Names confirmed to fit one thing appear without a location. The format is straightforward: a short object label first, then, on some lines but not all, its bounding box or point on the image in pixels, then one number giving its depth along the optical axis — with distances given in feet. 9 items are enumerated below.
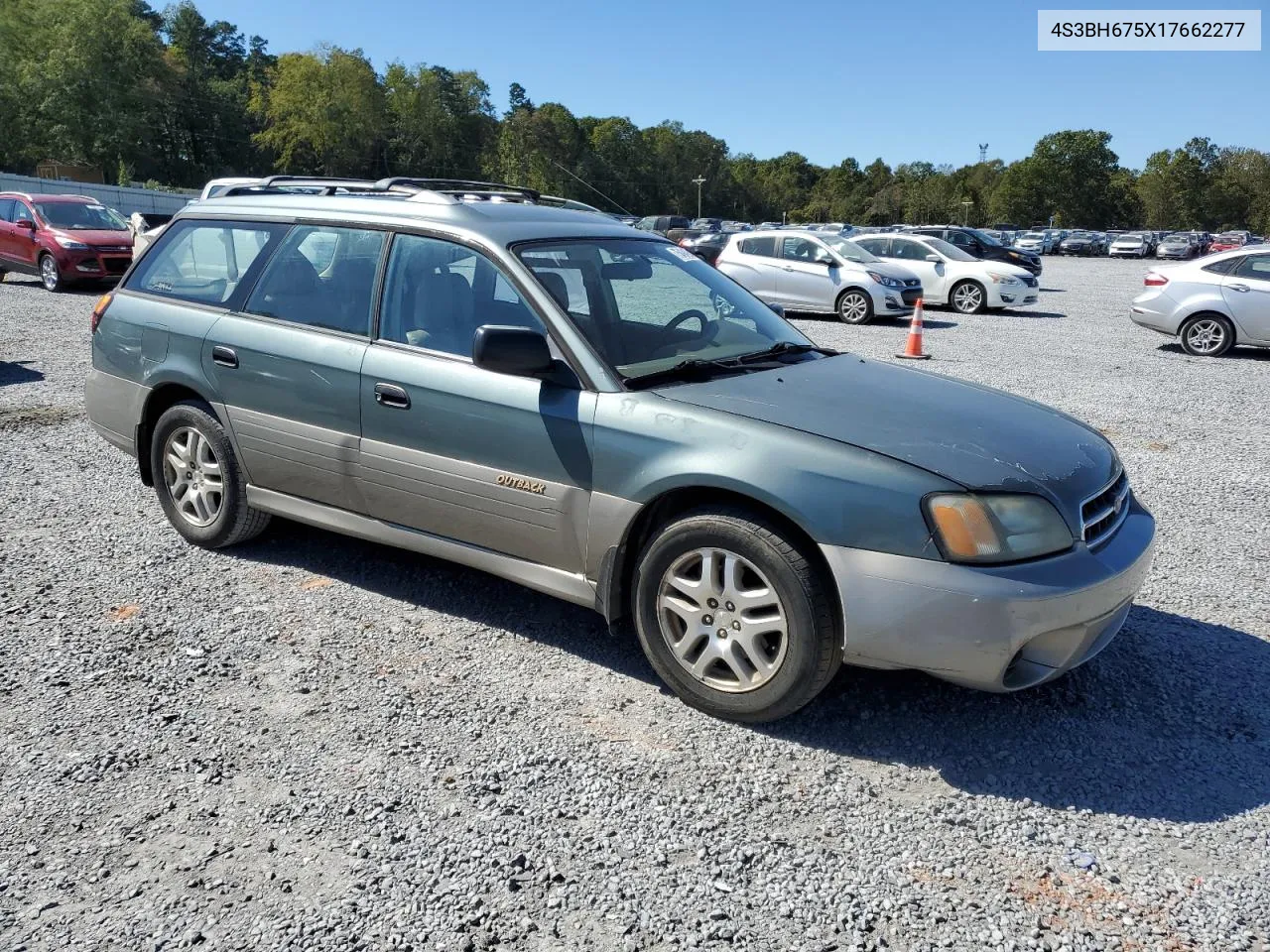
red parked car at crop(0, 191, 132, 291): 56.49
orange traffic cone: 40.60
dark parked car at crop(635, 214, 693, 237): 146.51
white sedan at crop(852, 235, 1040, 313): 62.44
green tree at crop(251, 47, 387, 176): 316.81
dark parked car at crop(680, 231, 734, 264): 77.77
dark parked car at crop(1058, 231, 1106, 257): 210.38
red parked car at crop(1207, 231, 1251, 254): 192.01
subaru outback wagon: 10.30
